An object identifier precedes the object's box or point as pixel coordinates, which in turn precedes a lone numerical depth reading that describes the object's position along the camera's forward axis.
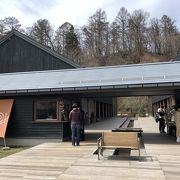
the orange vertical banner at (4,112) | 9.36
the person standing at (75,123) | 7.97
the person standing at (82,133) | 9.04
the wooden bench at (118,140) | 5.77
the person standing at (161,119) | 11.37
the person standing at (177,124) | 8.20
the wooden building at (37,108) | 9.17
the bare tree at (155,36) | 43.44
